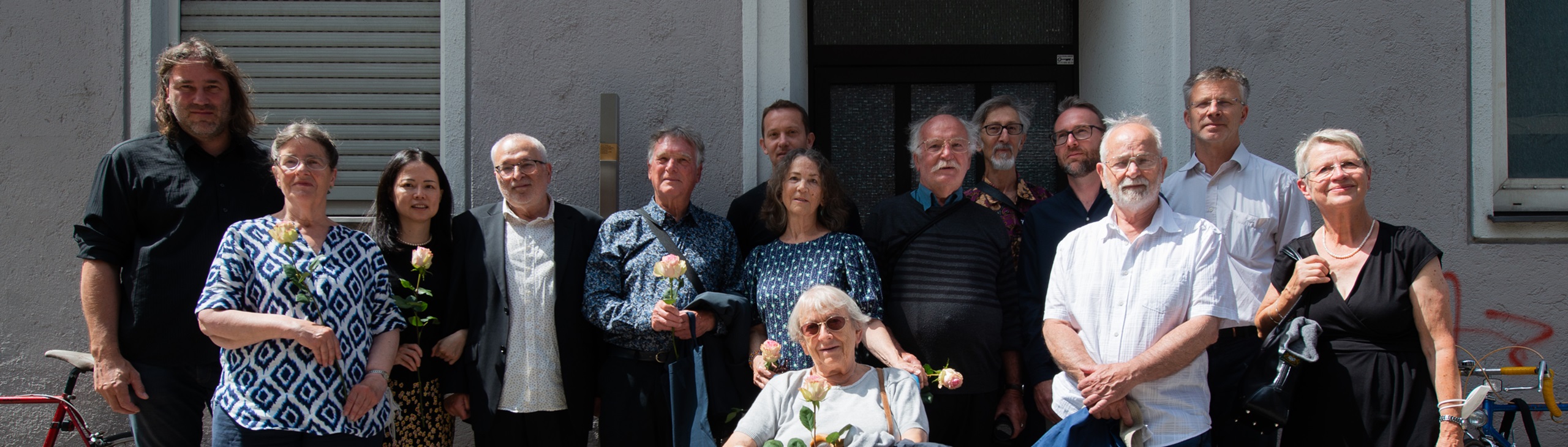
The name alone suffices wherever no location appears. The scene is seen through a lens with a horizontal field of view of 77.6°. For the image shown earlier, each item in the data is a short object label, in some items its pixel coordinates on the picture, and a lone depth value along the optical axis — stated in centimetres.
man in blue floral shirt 341
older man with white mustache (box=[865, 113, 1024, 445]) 333
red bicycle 399
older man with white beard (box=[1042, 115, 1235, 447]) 287
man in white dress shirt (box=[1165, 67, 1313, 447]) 337
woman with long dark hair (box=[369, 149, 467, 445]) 349
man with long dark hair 339
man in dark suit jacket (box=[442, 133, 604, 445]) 347
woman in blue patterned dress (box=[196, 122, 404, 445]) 289
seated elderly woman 291
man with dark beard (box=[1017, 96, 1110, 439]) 341
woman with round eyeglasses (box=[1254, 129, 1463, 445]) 283
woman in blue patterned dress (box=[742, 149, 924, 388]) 328
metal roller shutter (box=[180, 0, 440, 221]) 468
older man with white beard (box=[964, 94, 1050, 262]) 385
